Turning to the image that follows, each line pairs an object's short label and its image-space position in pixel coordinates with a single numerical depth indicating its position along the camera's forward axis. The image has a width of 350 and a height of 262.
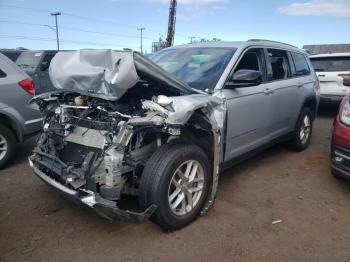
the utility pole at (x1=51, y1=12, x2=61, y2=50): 45.03
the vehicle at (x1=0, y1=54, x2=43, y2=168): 4.48
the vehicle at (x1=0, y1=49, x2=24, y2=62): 11.88
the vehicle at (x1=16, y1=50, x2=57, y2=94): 10.01
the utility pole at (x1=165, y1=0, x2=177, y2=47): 30.89
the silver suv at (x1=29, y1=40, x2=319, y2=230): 2.62
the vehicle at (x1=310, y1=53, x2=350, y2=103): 7.95
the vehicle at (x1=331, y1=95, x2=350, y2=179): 3.48
